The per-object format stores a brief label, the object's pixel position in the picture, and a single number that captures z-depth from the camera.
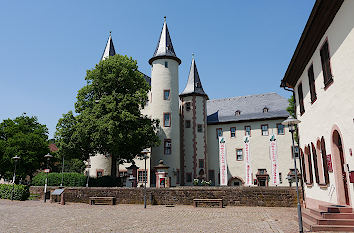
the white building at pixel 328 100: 8.73
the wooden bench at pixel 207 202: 18.02
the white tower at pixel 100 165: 34.66
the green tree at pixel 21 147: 38.81
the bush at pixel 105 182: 29.21
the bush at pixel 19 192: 24.69
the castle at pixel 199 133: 34.16
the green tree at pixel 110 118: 26.80
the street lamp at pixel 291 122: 9.68
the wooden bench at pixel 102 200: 20.13
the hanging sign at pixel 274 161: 29.02
